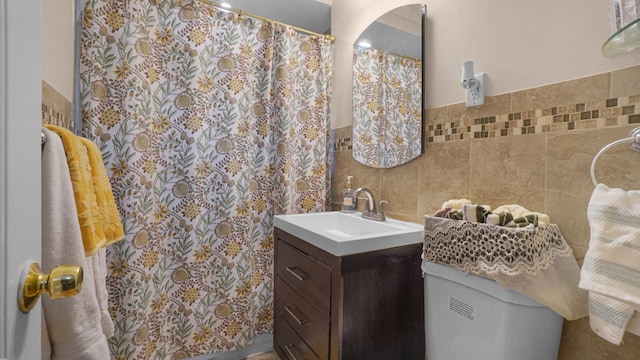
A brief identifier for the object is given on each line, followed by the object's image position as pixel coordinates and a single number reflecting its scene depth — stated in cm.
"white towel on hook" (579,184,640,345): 65
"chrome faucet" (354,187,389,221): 158
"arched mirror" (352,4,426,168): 145
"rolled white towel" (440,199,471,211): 110
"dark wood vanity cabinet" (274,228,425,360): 111
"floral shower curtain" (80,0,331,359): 150
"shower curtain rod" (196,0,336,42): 170
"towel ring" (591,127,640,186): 78
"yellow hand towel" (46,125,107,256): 78
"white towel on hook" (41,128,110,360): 65
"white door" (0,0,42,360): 35
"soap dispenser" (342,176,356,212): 185
